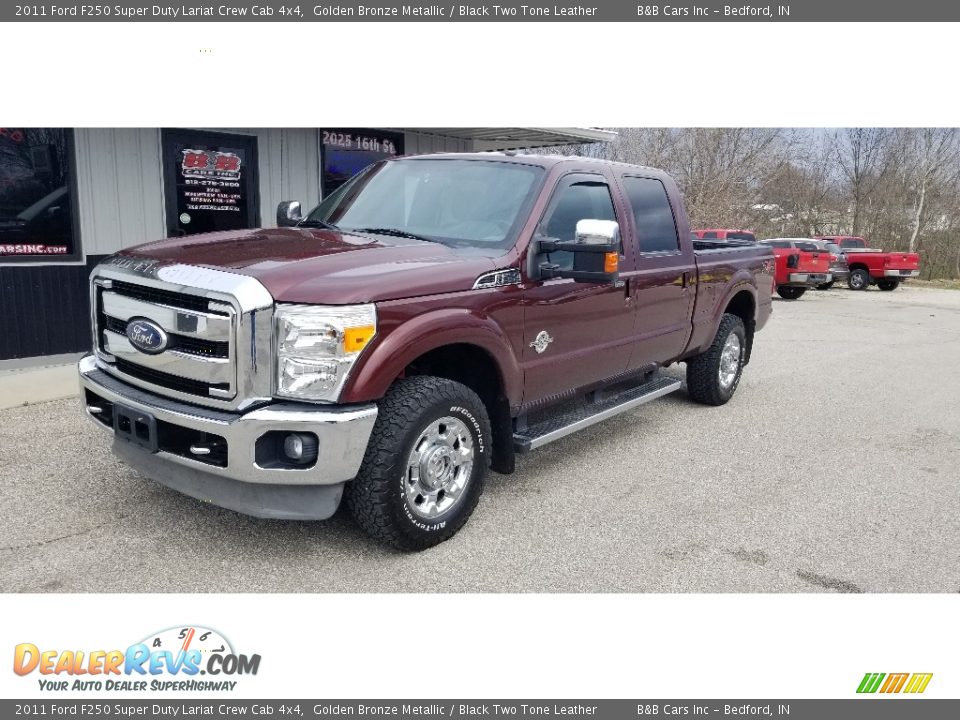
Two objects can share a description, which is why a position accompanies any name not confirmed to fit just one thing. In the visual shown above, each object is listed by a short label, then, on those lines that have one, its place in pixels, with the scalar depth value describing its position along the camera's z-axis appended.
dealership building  7.75
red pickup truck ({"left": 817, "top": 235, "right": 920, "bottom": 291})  22.78
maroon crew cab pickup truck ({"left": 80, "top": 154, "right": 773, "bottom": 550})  3.31
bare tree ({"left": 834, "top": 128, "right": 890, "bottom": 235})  34.53
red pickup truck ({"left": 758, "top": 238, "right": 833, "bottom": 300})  20.05
